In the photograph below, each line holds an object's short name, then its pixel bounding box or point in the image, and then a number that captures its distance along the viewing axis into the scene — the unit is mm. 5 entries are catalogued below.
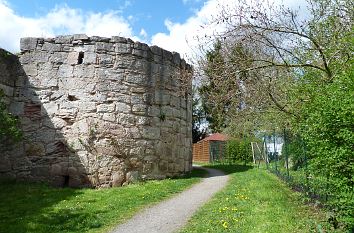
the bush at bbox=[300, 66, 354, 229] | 4684
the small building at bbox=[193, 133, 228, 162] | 26283
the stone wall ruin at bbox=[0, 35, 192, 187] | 10781
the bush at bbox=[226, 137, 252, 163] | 23855
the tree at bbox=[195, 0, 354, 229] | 4863
